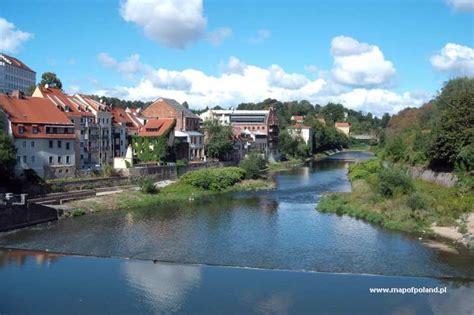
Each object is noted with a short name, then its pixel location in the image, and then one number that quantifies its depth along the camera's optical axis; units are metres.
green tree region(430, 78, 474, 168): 47.12
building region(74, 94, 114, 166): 59.97
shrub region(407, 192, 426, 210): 39.41
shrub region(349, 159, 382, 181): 67.38
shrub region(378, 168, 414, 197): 43.38
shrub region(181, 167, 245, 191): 58.89
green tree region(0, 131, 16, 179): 41.26
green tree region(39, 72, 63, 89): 94.88
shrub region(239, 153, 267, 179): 68.07
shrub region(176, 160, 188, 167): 65.91
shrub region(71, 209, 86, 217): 42.41
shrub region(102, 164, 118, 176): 54.03
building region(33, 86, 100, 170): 56.53
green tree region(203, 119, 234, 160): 78.44
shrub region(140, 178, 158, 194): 52.50
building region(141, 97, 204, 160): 75.59
